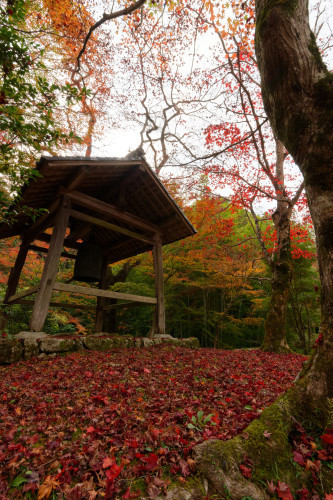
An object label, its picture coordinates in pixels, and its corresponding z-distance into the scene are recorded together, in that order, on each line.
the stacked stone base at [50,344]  4.52
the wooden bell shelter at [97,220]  5.38
